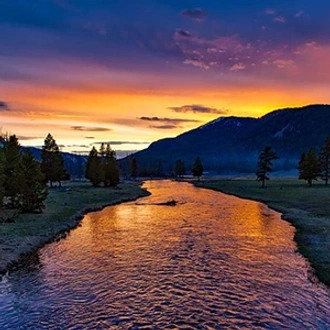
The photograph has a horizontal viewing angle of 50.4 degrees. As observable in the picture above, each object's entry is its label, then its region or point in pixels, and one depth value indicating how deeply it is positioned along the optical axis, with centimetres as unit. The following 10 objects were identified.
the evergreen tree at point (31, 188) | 4875
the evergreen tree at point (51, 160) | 9588
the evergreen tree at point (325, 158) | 10006
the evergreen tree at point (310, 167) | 9831
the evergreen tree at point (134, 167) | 16988
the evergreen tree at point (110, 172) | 10931
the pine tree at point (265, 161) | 10313
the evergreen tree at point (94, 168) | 10719
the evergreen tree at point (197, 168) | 16012
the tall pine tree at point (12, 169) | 4847
